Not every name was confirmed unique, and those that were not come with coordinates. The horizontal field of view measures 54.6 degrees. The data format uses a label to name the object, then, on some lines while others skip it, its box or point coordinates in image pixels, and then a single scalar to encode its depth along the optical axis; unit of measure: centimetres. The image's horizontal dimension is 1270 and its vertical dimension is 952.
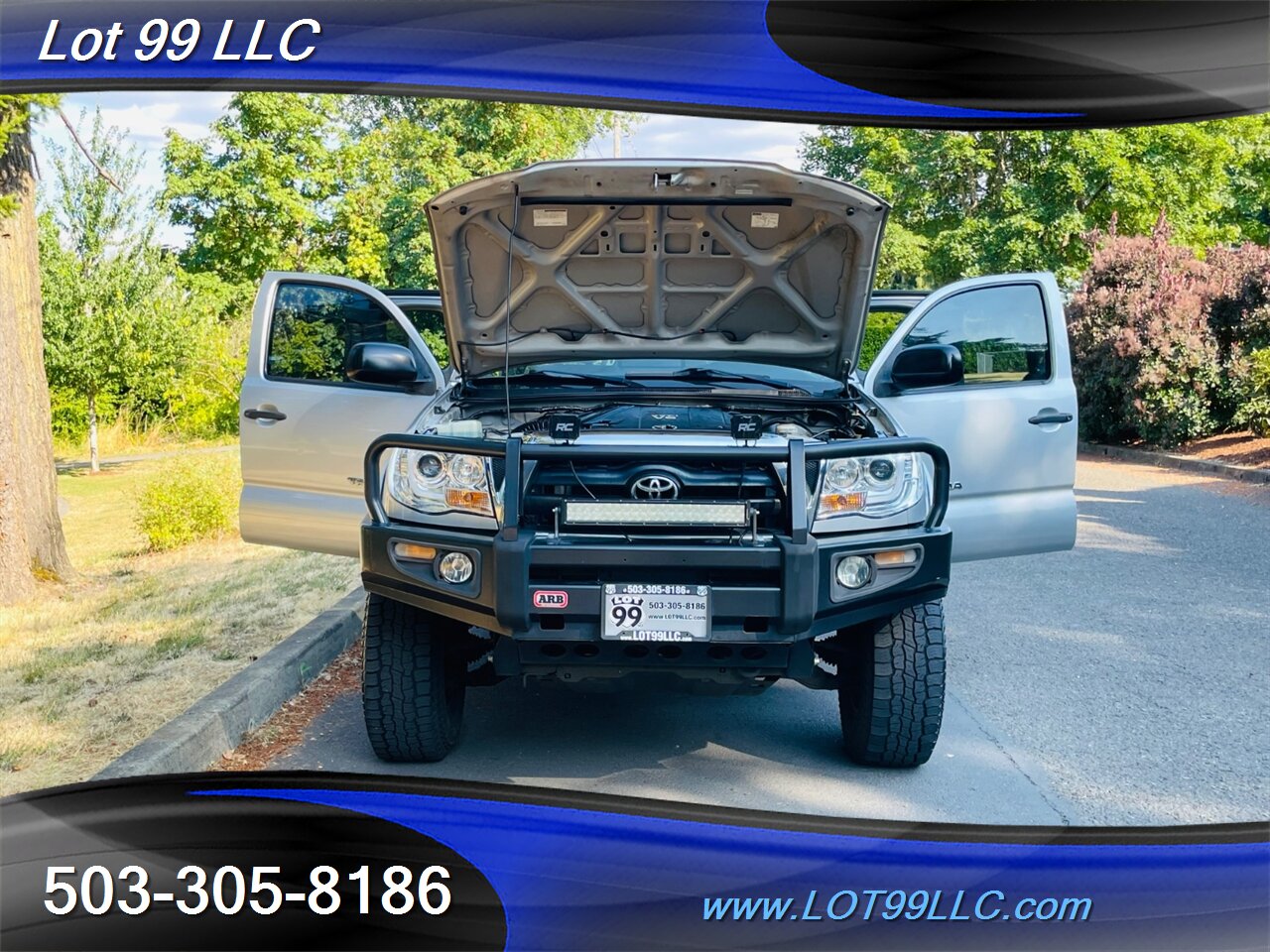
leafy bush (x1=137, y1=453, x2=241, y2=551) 1062
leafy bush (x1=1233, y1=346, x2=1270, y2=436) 1594
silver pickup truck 421
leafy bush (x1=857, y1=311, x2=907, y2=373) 1662
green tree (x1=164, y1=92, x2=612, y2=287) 2347
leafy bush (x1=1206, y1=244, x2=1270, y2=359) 1667
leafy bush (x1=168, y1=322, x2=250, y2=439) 2084
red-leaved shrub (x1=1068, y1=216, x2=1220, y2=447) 1745
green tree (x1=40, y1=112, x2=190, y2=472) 1992
